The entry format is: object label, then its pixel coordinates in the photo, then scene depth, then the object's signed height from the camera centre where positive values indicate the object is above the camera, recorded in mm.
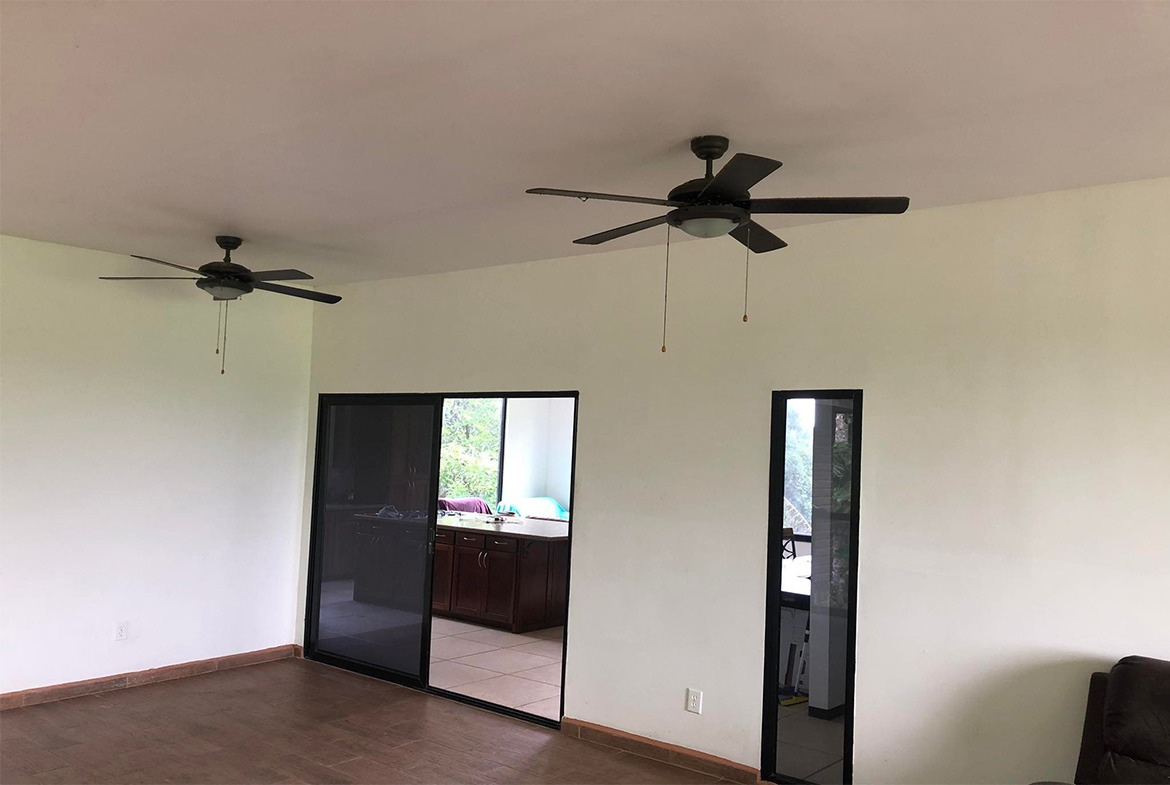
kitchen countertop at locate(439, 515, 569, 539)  7680 -715
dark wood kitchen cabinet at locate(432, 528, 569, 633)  7664 -1184
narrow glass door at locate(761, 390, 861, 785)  4074 -593
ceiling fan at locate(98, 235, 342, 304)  4652 +871
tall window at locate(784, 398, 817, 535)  4266 -7
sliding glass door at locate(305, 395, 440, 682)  6043 -634
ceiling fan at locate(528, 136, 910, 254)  2709 +875
